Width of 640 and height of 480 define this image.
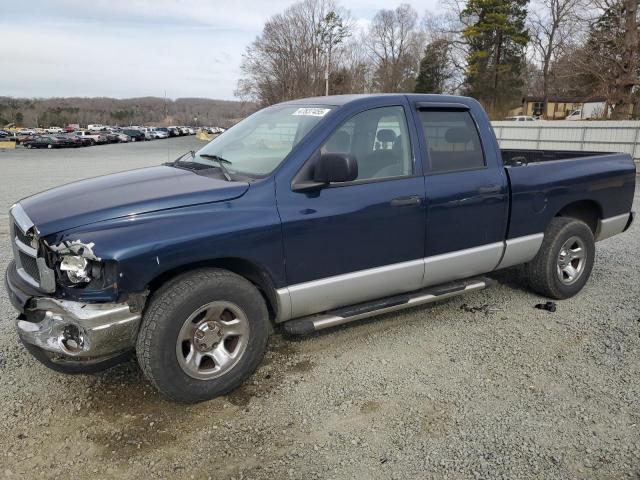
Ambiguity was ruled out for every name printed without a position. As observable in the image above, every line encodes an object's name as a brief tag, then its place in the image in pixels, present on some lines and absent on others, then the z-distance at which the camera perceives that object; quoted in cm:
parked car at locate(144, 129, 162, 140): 7062
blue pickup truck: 289
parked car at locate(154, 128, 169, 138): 7722
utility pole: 5784
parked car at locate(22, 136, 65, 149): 4534
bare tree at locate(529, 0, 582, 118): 3866
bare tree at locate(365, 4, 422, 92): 6762
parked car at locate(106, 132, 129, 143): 5946
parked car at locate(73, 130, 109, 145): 5462
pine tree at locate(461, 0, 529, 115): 5184
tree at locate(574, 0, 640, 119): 2456
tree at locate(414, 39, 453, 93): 5850
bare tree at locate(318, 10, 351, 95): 5781
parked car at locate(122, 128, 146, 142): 6681
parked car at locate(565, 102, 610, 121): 5081
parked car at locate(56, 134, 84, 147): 4698
